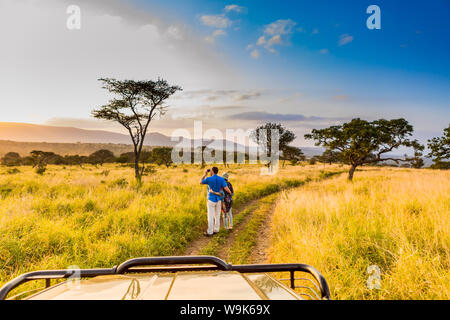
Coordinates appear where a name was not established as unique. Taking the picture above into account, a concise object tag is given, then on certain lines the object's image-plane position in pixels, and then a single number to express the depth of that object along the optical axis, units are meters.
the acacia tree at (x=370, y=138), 20.44
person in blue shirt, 8.16
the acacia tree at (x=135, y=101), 20.02
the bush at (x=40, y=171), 26.38
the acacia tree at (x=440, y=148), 17.47
